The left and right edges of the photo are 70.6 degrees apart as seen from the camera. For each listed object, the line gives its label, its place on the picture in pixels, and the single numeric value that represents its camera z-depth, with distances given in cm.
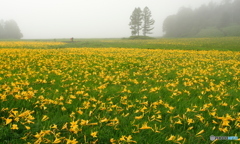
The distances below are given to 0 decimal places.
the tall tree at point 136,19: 6731
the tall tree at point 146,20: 7094
